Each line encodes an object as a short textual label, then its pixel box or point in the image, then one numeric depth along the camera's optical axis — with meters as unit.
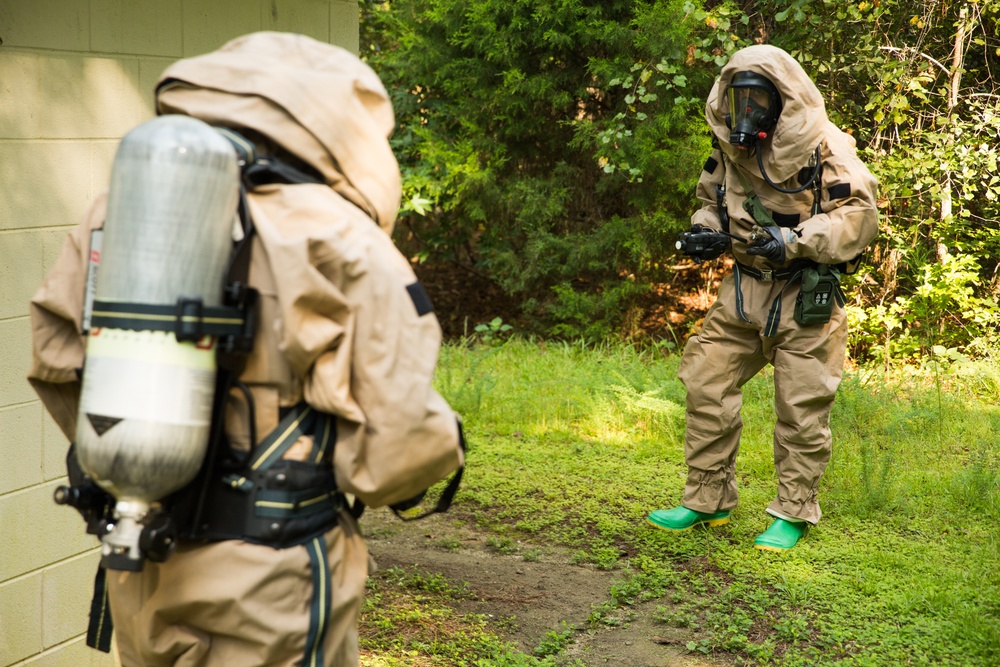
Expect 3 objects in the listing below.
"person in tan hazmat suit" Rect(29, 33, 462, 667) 2.11
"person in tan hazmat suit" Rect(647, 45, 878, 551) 4.64
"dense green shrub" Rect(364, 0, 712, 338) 8.76
